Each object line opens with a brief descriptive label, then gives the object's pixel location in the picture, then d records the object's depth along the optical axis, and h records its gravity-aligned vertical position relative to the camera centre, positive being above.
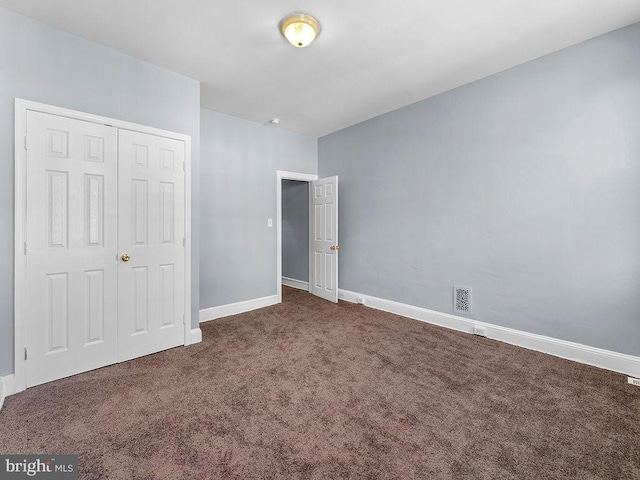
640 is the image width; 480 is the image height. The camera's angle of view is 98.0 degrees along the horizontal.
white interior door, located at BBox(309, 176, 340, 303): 4.52 +0.05
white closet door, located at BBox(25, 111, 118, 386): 2.13 -0.06
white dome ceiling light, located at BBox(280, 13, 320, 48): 2.06 +1.62
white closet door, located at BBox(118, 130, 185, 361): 2.54 -0.04
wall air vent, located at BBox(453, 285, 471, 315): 3.23 -0.69
